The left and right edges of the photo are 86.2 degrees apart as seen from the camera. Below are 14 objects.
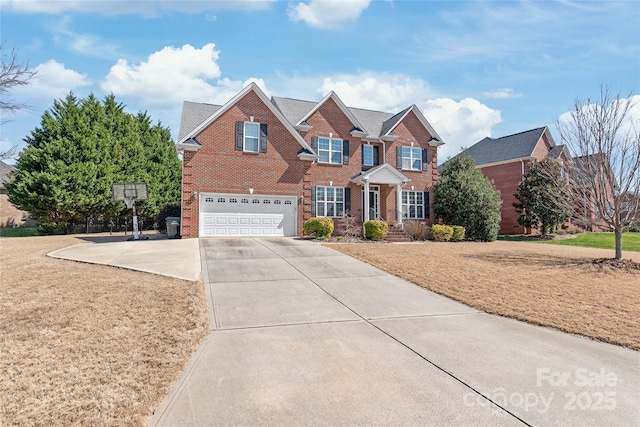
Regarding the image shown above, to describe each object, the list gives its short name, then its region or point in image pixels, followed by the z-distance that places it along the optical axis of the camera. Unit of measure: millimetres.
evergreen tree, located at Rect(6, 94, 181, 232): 19781
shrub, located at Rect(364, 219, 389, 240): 17891
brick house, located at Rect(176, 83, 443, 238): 17359
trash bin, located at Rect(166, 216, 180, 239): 17812
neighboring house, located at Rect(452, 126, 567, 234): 26422
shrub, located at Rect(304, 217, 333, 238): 17141
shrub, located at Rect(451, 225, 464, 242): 19844
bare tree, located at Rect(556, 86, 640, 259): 11445
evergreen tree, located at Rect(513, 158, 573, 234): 21984
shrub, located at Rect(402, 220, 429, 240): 19469
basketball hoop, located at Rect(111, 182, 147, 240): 18281
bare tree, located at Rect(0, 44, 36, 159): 12466
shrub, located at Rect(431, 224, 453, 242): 19375
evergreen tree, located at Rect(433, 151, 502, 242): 20250
